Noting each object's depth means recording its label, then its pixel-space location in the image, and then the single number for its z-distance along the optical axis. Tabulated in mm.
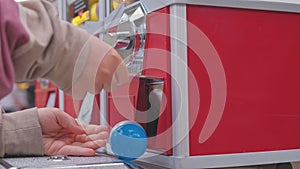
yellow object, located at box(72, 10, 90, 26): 1249
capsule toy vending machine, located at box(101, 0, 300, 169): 657
